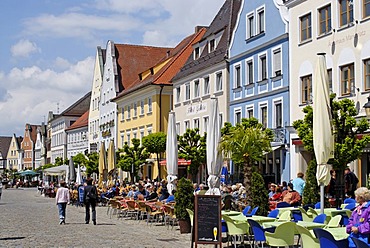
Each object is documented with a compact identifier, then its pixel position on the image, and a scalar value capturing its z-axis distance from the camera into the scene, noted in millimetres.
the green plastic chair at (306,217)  14172
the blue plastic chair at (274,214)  14828
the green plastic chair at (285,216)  14021
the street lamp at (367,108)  19867
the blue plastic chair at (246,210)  15666
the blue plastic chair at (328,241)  9172
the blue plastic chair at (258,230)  12219
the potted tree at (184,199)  18562
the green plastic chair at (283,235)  11492
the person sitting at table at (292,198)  19062
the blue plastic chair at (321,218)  12984
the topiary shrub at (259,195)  16328
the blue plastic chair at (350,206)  15745
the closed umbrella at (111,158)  38531
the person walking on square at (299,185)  22078
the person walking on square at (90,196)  22594
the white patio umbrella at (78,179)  44669
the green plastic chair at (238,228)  13727
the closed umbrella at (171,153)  24859
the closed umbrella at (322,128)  14508
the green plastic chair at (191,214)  15473
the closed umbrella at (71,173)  44188
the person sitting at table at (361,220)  9367
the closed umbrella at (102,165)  40688
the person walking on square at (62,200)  23453
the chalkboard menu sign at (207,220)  14031
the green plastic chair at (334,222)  12295
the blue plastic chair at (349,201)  17134
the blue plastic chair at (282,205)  17605
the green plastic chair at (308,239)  9930
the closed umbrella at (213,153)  19344
